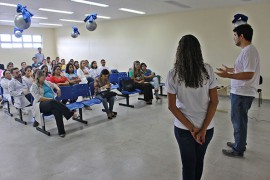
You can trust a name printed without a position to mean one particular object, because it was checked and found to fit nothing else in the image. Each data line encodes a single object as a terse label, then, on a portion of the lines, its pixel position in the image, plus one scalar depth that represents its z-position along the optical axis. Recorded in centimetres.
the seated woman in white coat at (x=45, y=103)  391
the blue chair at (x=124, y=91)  586
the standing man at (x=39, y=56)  1108
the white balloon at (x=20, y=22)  472
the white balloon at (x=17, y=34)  884
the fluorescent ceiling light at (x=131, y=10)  696
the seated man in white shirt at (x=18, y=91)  478
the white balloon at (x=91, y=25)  570
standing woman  147
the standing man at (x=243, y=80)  244
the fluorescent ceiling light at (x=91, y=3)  567
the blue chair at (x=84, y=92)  462
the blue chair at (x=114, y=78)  717
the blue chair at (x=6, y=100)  535
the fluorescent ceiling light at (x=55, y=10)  671
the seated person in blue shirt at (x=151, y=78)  661
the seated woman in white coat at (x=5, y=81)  531
